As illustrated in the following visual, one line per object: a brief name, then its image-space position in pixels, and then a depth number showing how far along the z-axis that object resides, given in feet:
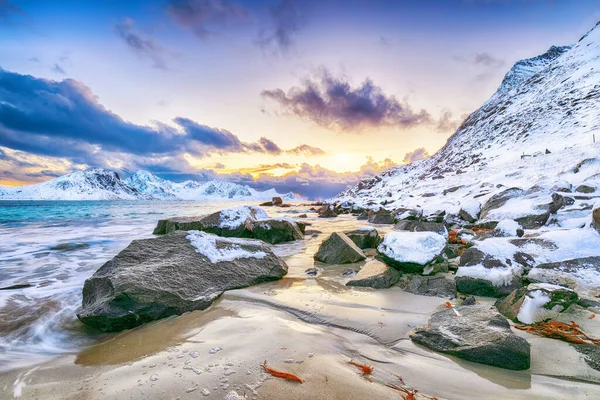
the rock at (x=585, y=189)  29.37
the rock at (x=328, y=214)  82.88
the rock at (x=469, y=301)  12.67
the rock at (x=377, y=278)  15.81
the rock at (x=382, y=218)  56.34
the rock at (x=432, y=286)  14.46
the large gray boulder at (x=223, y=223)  31.91
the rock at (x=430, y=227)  25.18
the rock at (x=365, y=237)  27.96
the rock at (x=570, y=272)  13.57
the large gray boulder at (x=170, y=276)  11.58
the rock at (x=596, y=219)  16.85
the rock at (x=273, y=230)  33.40
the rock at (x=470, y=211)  40.83
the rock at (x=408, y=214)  50.49
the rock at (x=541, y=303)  10.59
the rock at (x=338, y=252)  22.47
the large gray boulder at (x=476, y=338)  8.04
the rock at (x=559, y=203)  26.94
